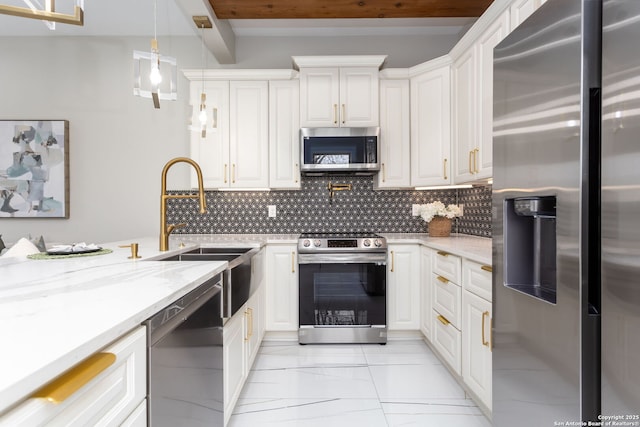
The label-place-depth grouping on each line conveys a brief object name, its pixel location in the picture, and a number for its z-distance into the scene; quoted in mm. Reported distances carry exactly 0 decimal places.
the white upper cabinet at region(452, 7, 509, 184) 2301
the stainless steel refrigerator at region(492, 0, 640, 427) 869
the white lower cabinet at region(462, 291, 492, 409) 1848
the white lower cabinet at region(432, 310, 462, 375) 2253
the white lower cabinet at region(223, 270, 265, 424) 1740
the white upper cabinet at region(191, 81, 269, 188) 3295
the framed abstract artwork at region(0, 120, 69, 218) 3557
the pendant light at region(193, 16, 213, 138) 2562
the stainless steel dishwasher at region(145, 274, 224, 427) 939
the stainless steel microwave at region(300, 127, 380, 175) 3178
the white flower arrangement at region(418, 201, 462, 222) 3195
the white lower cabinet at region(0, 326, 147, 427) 538
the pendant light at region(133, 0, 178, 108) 1852
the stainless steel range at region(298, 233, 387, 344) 3004
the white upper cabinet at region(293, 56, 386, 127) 3240
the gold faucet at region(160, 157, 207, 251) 2016
